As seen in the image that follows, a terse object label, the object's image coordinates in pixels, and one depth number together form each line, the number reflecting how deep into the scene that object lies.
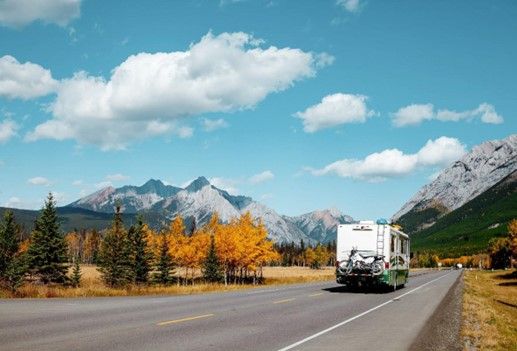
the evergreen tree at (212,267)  67.31
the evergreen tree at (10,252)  49.94
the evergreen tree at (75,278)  52.74
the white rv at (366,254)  26.61
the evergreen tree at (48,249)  49.91
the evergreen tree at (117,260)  58.12
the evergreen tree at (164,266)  66.62
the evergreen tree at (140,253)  61.91
